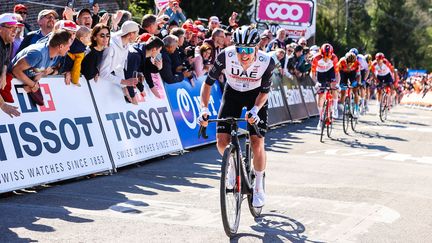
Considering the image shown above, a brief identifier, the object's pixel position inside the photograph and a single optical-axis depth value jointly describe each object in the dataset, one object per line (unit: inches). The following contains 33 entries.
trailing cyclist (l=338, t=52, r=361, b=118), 759.7
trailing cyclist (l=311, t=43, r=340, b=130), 716.7
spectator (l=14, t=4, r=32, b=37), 483.6
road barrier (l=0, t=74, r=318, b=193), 360.5
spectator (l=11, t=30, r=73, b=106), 356.5
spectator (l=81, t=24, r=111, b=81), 431.2
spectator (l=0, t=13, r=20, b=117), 347.9
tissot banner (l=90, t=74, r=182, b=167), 440.8
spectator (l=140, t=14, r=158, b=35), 531.5
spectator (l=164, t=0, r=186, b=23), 683.4
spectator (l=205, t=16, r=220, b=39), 715.4
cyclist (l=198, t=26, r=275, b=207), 296.4
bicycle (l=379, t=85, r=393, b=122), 974.4
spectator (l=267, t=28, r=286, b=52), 872.9
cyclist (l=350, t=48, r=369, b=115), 881.5
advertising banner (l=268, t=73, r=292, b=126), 783.1
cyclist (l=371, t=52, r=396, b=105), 975.0
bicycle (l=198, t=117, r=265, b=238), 266.5
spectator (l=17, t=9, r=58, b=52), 423.8
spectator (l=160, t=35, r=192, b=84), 536.1
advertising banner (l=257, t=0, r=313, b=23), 1240.8
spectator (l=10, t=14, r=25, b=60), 422.6
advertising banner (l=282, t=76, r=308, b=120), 860.5
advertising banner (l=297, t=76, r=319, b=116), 939.3
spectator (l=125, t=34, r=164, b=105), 476.7
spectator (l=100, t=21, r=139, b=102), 448.8
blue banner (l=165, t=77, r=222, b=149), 541.0
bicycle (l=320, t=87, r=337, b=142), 687.2
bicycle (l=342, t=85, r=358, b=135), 757.3
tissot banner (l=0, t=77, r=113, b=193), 354.3
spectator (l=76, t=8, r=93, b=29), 479.5
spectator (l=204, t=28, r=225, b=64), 625.0
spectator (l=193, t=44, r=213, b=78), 598.8
